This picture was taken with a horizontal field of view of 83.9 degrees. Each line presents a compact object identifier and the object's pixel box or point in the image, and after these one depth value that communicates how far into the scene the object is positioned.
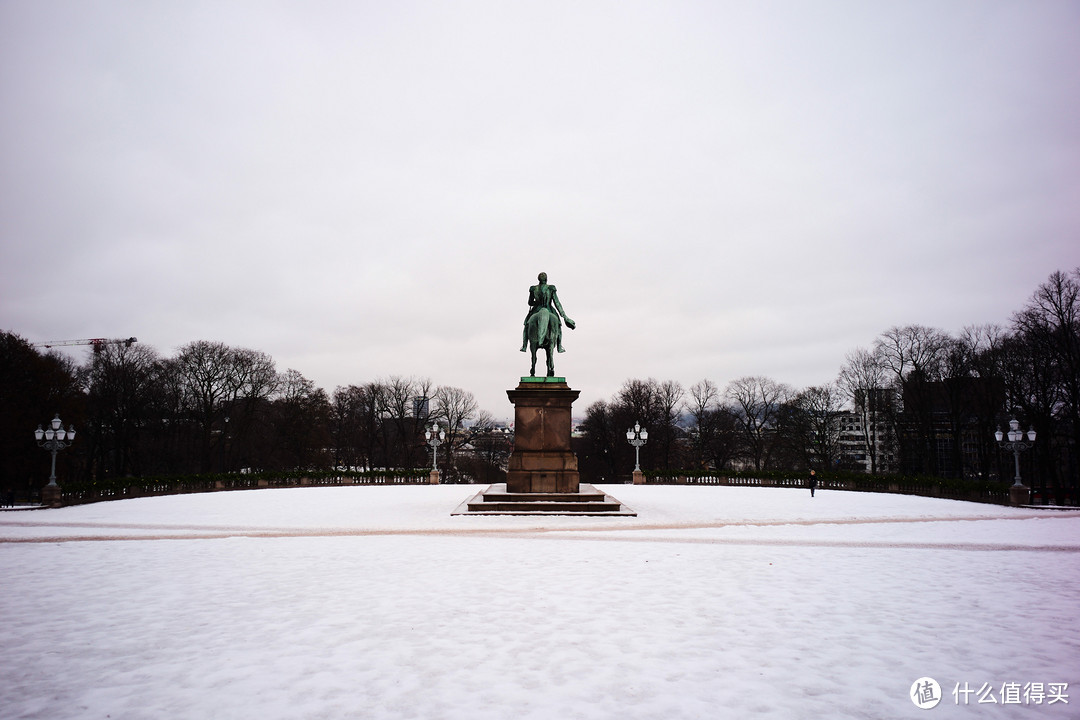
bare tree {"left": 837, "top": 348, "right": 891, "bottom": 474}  44.91
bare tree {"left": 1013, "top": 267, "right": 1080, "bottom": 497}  29.41
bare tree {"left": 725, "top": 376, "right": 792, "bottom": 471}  57.47
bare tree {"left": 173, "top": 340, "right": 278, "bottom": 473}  44.59
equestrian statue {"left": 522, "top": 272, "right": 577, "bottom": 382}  19.36
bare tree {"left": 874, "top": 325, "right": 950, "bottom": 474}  40.78
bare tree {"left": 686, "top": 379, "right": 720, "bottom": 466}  56.53
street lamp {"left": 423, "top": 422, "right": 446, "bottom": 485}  36.91
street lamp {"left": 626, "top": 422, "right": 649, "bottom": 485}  35.12
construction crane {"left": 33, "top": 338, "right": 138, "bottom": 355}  45.97
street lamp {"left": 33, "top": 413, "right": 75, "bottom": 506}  23.92
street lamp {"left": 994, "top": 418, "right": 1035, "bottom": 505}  23.44
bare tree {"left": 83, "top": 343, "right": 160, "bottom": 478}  41.16
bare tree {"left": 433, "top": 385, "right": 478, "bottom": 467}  60.79
